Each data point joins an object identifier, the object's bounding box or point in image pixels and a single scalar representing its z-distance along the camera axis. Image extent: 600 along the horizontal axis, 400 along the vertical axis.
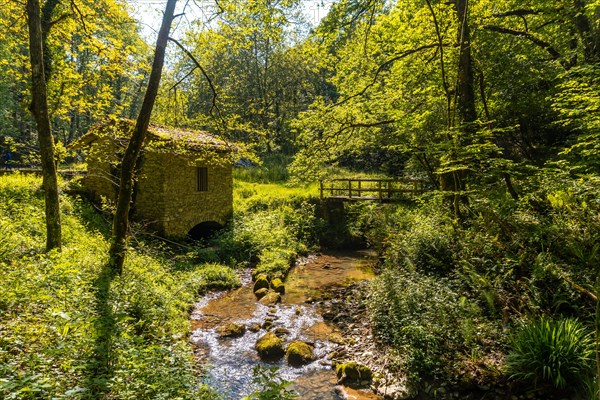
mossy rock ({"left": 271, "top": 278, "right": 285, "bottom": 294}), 11.27
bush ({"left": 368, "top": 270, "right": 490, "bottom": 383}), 5.80
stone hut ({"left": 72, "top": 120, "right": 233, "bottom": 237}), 13.88
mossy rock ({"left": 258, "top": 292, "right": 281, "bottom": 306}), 10.29
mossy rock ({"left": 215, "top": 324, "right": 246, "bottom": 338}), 8.29
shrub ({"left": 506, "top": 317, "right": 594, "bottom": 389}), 4.67
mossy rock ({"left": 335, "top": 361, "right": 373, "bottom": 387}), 6.26
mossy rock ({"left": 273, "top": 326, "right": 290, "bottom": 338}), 8.31
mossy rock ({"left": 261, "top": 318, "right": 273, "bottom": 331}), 8.67
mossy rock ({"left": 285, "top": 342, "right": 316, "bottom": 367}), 7.08
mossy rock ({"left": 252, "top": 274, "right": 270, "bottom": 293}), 11.37
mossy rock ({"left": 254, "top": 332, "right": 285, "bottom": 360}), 7.34
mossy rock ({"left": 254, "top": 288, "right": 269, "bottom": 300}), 10.75
